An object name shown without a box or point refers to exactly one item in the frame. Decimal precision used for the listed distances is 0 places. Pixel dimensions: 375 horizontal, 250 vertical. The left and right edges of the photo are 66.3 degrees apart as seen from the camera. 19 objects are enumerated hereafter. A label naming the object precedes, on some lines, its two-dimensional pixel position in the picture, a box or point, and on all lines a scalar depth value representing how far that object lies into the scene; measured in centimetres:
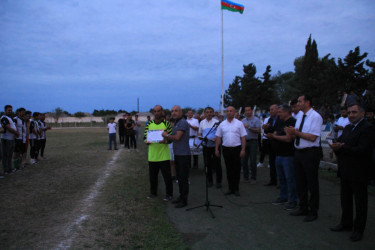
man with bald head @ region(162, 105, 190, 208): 594
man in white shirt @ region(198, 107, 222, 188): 754
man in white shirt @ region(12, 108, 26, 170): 967
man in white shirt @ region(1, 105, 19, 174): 890
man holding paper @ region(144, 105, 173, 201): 608
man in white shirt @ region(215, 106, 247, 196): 670
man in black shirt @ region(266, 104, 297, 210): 555
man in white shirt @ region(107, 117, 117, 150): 1667
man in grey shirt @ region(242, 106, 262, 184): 792
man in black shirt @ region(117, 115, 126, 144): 1806
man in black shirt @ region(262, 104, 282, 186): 717
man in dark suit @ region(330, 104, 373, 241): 396
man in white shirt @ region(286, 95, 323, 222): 477
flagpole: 2562
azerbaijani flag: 2366
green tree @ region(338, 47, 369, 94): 2428
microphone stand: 558
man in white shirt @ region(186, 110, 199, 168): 950
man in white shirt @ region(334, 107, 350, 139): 851
